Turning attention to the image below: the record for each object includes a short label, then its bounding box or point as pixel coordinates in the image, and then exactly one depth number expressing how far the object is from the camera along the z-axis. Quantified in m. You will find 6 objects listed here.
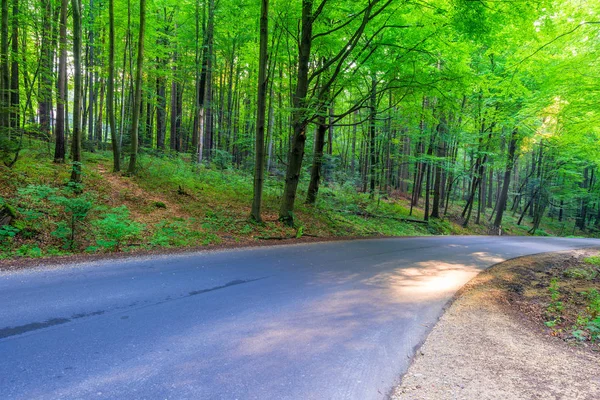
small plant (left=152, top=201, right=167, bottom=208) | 11.09
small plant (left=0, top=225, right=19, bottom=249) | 6.58
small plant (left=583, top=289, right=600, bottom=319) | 5.44
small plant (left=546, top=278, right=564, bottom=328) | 5.06
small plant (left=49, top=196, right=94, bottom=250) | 7.16
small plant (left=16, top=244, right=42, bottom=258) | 6.45
